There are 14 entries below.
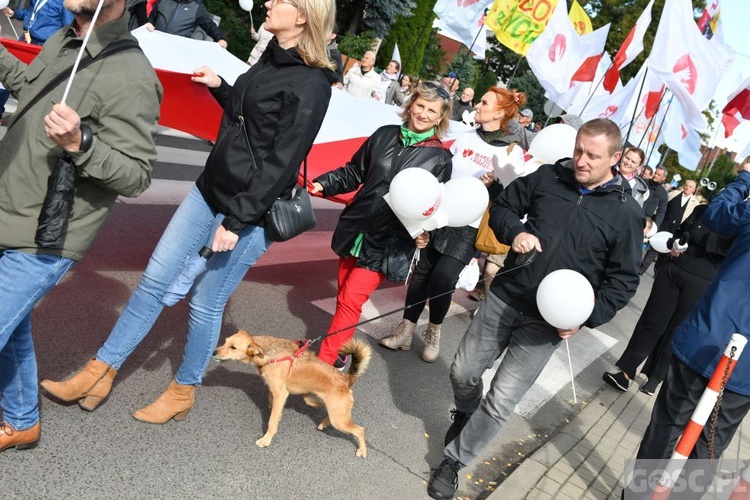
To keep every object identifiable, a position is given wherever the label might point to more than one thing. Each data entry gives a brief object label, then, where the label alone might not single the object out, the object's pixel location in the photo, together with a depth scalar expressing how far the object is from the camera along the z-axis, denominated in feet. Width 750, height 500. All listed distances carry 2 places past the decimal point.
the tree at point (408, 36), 118.52
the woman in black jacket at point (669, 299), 21.26
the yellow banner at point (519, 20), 42.91
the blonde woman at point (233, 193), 11.29
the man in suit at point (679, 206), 39.75
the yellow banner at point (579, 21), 51.88
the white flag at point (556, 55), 43.60
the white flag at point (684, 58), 29.81
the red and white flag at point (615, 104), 44.73
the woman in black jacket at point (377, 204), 16.03
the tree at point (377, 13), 104.40
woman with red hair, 19.03
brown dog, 12.99
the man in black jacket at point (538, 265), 12.70
